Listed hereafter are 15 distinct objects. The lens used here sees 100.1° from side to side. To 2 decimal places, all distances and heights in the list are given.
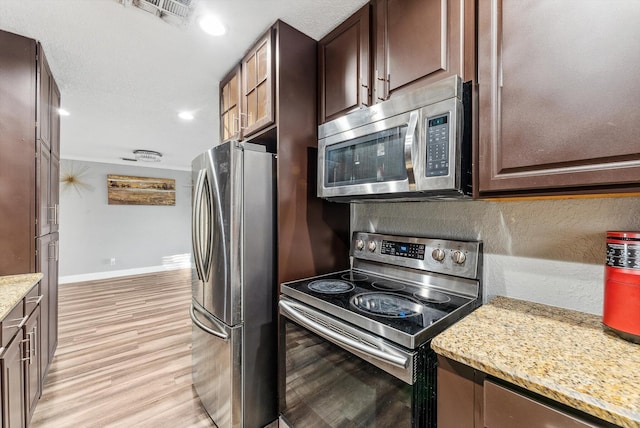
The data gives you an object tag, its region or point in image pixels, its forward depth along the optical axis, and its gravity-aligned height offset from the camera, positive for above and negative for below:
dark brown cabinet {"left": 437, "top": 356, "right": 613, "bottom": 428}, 0.61 -0.49
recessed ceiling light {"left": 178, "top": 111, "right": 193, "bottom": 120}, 2.88 +1.06
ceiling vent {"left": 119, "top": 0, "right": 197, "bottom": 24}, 1.38 +1.07
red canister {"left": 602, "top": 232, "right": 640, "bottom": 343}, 0.77 -0.21
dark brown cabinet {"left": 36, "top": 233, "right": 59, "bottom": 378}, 1.88 -0.66
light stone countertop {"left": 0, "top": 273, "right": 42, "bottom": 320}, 1.19 -0.41
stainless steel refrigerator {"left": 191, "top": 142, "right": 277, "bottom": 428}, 1.46 -0.40
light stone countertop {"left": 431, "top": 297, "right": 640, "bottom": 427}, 0.57 -0.39
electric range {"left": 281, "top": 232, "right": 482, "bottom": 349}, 0.97 -0.39
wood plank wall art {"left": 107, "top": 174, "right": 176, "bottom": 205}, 5.33 +0.44
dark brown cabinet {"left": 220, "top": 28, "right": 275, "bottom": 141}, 1.60 +0.81
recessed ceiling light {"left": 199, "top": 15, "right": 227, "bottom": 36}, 1.49 +1.07
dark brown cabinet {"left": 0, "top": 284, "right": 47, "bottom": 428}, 1.16 -0.77
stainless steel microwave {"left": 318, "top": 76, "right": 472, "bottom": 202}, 1.00 +0.28
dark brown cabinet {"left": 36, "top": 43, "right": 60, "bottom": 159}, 1.77 +0.77
